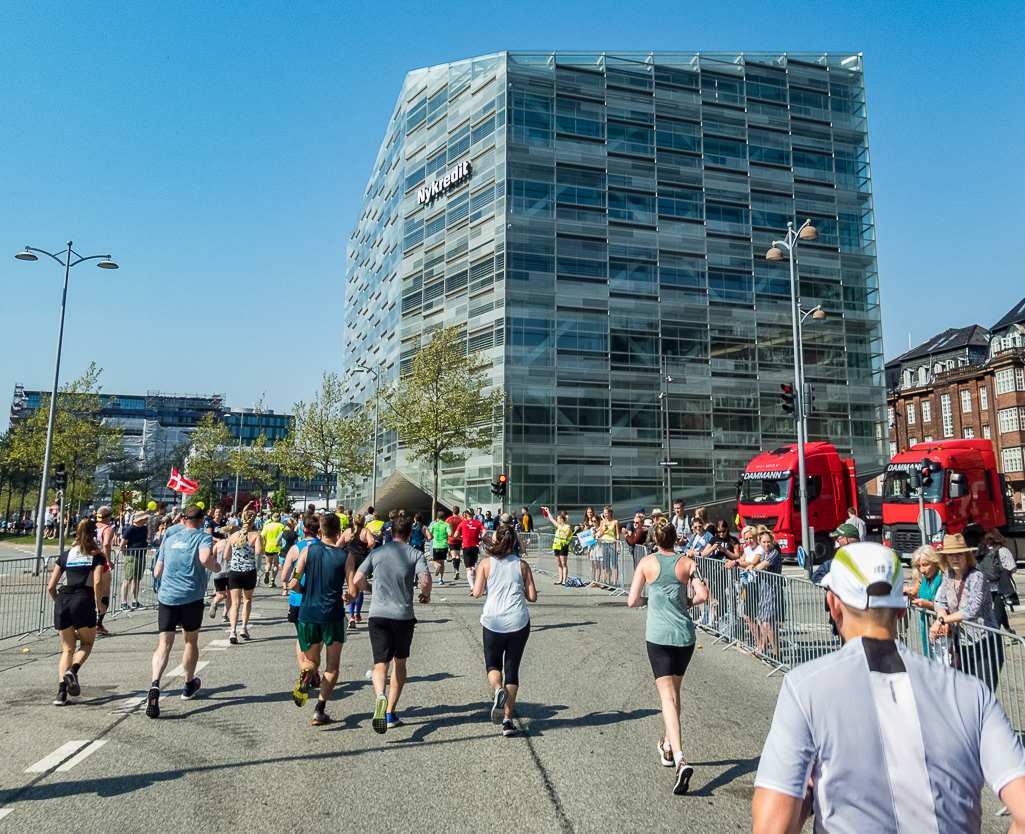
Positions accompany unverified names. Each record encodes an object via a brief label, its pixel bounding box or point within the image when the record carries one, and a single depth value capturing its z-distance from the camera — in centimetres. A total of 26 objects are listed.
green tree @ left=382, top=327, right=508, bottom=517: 3947
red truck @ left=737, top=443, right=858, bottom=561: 2455
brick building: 5828
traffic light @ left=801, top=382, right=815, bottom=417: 2332
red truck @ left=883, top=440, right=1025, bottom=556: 2250
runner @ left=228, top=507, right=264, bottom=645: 1107
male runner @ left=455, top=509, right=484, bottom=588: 1812
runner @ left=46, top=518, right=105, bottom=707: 750
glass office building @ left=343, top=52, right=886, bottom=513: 4459
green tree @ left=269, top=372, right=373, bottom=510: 4759
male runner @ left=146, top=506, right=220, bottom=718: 732
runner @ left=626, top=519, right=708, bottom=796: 556
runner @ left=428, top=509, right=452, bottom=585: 1905
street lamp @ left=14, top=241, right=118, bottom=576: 2498
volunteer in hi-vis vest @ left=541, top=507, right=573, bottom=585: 1927
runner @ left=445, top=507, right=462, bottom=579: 2048
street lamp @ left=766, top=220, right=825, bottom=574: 2123
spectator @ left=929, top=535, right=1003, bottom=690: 628
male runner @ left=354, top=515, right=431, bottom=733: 656
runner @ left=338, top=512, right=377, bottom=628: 1116
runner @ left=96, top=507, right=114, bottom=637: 832
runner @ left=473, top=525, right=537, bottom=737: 639
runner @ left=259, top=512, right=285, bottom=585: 1673
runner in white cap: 191
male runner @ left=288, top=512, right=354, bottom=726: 698
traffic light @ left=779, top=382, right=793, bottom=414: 2239
